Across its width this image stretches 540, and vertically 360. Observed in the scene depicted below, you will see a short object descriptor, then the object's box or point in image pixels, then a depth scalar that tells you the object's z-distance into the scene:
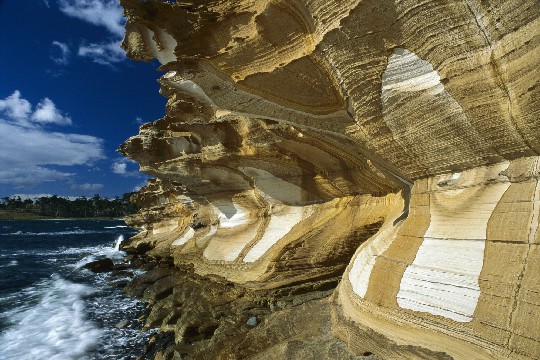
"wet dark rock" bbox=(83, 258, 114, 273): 18.53
